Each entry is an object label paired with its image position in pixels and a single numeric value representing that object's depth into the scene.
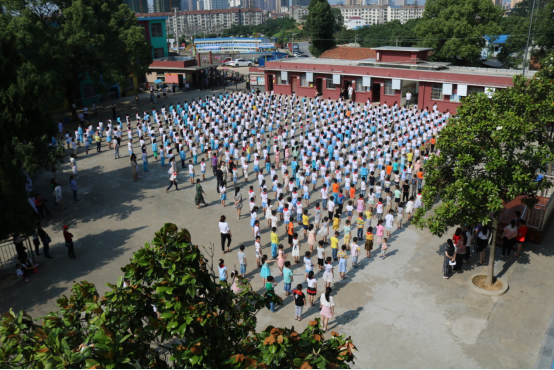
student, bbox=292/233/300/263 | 11.63
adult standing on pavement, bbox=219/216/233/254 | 12.34
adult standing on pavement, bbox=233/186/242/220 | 14.43
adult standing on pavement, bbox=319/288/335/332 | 9.04
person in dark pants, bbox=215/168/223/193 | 16.69
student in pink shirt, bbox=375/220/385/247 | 12.23
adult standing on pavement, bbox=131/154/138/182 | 18.46
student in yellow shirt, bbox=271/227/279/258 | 11.69
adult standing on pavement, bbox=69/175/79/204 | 16.60
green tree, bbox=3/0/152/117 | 23.16
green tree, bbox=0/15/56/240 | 11.75
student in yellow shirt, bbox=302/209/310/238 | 12.95
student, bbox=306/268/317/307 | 9.80
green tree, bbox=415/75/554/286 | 9.58
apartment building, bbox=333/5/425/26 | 197.12
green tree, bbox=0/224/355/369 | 4.68
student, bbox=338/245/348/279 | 10.71
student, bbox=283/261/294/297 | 10.15
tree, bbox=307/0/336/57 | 48.75
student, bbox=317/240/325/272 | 11.23
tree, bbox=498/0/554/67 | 36.58
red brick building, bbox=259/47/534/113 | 27.28
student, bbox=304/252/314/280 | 10.48
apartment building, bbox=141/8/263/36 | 171.62
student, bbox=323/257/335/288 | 10.20
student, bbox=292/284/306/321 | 9.32
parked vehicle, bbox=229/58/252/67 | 64.33
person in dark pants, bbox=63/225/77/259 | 12.53
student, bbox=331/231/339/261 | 11.59
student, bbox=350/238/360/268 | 11.33
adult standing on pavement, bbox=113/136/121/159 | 21.56
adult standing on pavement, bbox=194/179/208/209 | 15.49
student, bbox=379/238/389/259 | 11.87
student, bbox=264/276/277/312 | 9.52
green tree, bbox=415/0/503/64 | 35.03
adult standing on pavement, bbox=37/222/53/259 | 12.90
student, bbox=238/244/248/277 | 11.01
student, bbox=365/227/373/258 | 11.70
